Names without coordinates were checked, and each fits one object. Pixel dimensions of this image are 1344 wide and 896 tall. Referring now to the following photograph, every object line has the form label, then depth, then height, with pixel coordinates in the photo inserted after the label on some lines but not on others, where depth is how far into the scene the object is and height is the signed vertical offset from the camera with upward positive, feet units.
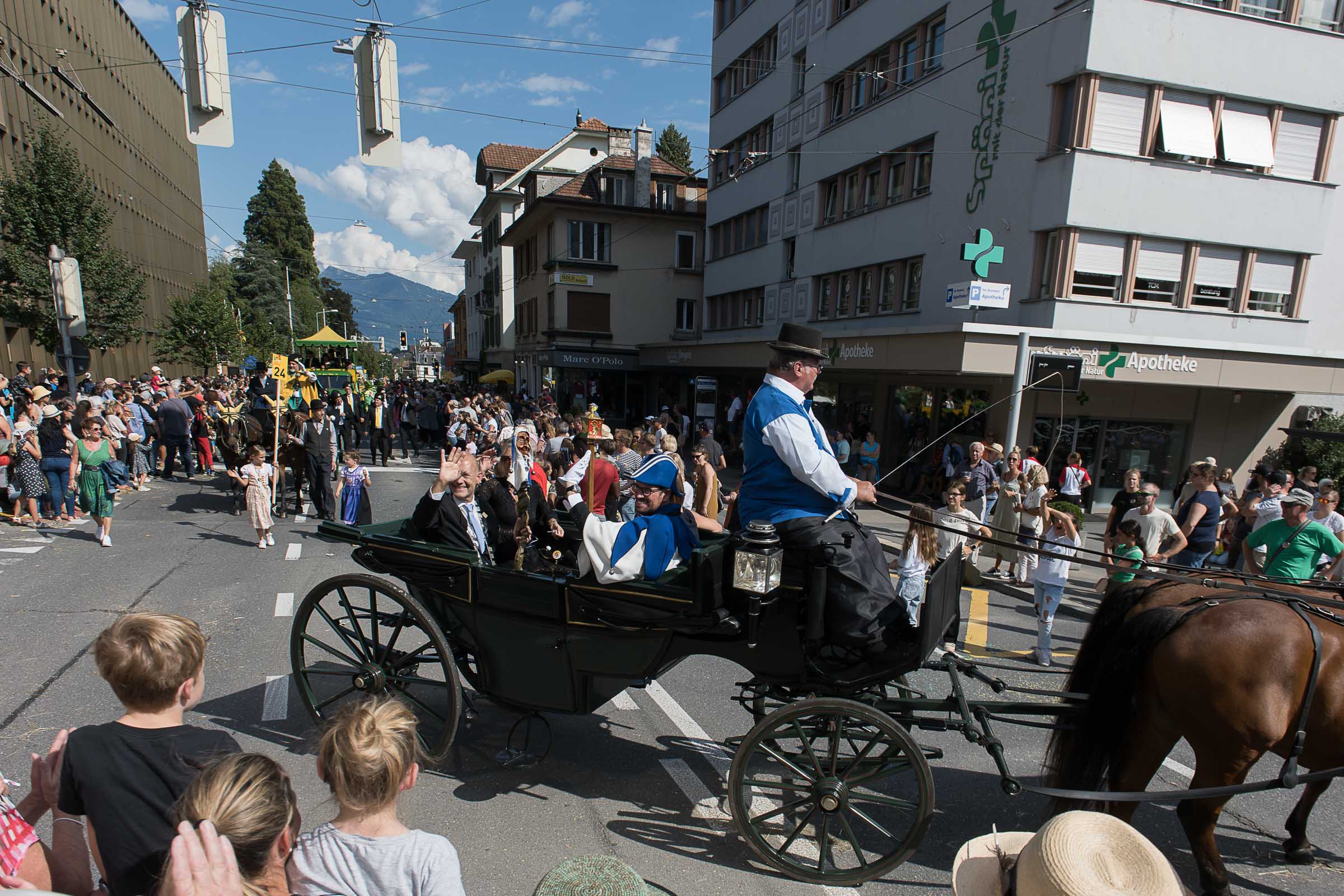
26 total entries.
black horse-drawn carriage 10.09 -5.25
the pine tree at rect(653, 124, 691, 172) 175.24 +50.87
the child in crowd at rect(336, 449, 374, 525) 27.48 -6.02
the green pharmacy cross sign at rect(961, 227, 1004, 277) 40.65 +6.40
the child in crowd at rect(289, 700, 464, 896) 5.74 -4.21
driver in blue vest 10.27 -2.11
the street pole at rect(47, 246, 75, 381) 35.76 +0.31
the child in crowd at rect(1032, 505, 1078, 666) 19.33 -6.39
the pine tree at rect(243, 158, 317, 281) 187.83 +30.65
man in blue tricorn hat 11.19 -3.21
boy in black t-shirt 6.04 -3.80
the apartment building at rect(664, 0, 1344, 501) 41.22 +9.57
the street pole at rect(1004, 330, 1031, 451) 32.32 -0.73
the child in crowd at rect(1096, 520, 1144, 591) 18.44 -4.87
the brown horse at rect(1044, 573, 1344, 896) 9.77 -4.76
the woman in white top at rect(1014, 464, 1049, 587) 27.32 -5.55
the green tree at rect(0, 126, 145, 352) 46.80 +5.95
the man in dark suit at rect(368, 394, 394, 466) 54.24 -7.02
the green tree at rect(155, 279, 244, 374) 88.33 -0.30
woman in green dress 26.76 -5.78
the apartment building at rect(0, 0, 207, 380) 66.44 +26.24
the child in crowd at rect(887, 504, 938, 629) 20.35 -6.11
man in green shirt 17.38 -4.26
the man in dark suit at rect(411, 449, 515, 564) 13.89 -3.48
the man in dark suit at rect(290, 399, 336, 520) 34.83 -6.02
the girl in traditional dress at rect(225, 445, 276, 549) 28.27 -6.51
